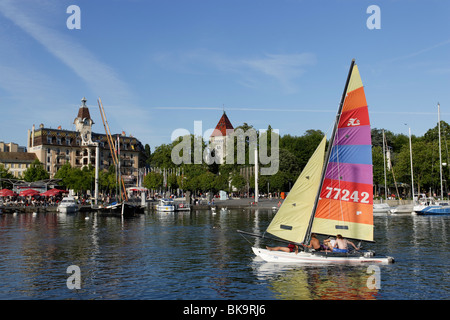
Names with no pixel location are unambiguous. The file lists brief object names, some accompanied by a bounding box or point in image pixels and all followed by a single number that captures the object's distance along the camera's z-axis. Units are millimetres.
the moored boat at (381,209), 88750
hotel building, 174750
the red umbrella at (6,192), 93625
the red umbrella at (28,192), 95938
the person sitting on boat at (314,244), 29062
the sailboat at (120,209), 80875
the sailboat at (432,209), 80750
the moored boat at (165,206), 93125
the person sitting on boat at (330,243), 29531
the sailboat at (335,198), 28234
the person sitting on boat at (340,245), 28828
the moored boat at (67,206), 89188
